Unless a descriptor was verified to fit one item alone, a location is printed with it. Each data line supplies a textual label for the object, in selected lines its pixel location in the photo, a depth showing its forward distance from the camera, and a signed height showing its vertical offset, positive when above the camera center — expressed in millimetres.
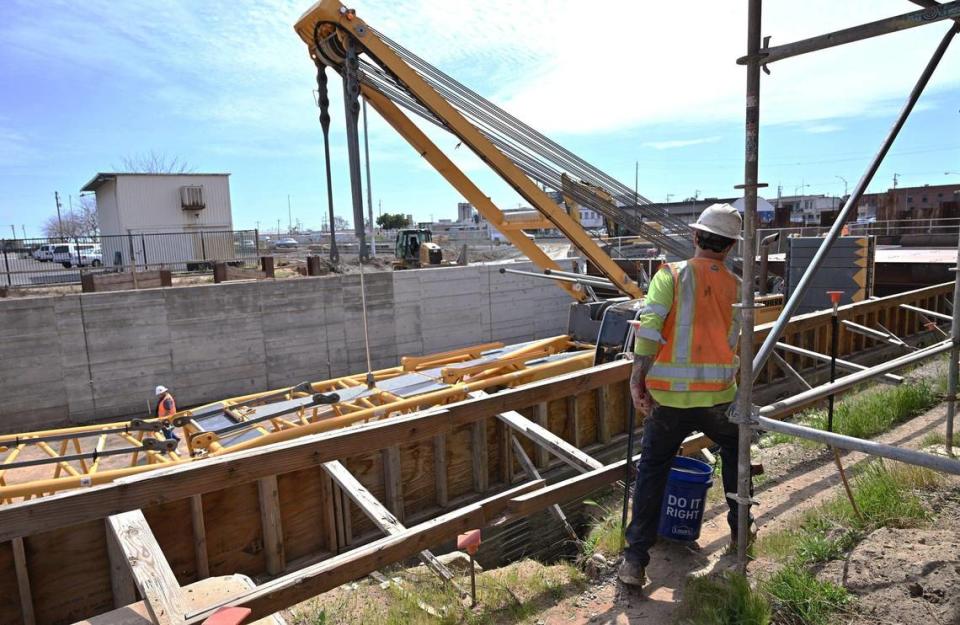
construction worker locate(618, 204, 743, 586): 3141 -661
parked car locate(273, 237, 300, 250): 50462 +1215
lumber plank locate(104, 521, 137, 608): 3230 -1749
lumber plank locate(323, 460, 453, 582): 3574 -1593
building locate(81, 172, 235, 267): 27547 +2947
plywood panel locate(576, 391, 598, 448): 6262 -1855
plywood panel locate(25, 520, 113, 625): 3248 -1694
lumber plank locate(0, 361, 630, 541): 2938 -1168
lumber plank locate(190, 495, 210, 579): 3727 -1748
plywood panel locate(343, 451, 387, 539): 4727 -1852
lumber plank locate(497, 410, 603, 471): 4484 -1580
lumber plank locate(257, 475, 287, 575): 4023 -1816
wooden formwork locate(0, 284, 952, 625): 3010 -1628
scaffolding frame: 2775 -27
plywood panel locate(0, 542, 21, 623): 3158 -1716
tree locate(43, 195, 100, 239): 61219 +5090
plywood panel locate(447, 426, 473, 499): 5391 -1954
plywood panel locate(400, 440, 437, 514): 5094 -1968
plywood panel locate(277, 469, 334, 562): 4258 -1870
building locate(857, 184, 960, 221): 29572 +2051
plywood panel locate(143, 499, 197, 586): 3682 -1698
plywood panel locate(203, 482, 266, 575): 3918 -1816
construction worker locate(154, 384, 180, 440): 8688 -2104
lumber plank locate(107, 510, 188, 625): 2434 -1381
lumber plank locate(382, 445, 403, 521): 4902 -1877
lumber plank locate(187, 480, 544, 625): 2562 -1484
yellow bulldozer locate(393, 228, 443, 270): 27000 +312
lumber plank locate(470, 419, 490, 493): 5445 -1932
